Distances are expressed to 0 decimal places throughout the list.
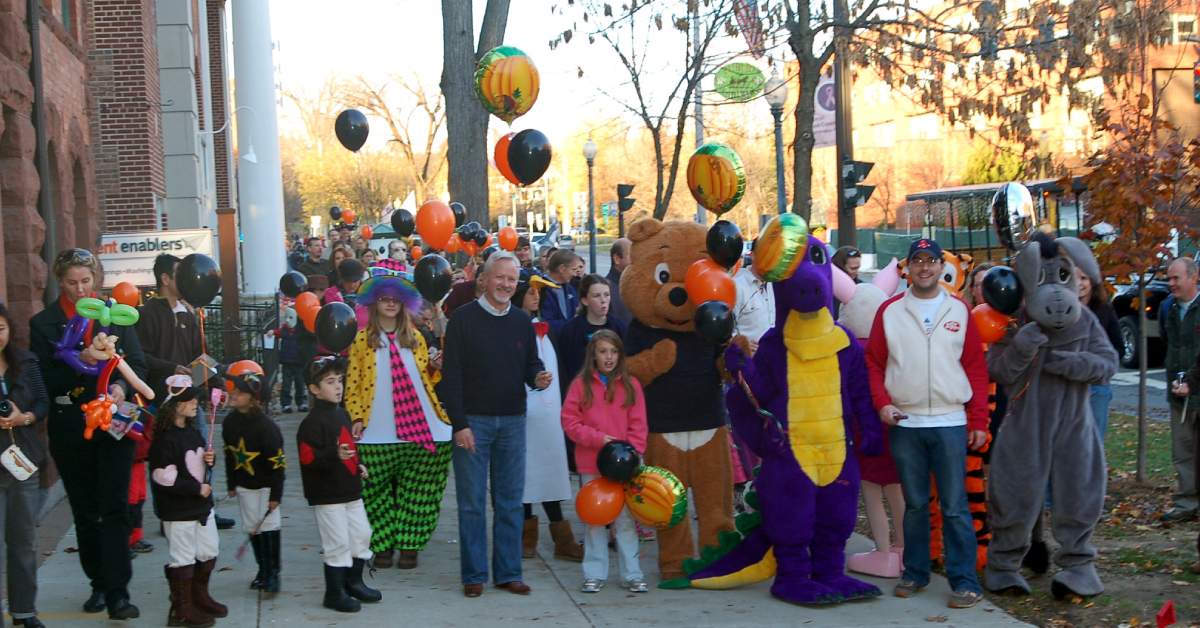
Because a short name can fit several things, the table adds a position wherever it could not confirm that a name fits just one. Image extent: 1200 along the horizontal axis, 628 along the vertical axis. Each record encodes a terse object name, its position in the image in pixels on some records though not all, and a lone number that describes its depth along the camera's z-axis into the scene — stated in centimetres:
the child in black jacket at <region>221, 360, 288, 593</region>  676
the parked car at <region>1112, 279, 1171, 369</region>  1859
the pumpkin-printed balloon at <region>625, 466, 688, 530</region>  712
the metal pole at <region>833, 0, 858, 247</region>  1501
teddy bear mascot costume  761
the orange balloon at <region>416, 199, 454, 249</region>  1238
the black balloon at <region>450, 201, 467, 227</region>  1416
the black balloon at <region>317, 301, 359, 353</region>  787
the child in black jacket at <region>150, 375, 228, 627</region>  641
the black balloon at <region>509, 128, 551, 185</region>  1266
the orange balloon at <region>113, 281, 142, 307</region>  916
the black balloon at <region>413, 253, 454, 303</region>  991
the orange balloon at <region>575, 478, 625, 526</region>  719
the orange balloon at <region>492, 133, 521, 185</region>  1298
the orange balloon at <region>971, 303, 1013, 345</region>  724
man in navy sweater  729
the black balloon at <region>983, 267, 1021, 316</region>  686
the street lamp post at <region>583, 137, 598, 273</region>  2670
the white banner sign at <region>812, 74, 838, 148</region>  2086
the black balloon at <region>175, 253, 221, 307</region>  823
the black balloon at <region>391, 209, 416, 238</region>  1533
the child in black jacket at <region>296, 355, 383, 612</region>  681
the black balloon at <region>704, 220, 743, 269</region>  763
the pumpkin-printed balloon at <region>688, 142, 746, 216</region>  923
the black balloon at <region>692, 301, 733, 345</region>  712
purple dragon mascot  697
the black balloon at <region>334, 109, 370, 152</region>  1622
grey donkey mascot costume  675
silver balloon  838
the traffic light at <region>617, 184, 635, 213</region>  2386
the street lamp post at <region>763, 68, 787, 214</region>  1881
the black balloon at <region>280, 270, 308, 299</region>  1141
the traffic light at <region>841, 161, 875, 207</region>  1614
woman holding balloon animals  656
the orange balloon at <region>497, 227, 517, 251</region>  1509
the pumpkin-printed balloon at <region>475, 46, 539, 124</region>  1233
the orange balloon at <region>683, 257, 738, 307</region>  748
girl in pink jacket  741
